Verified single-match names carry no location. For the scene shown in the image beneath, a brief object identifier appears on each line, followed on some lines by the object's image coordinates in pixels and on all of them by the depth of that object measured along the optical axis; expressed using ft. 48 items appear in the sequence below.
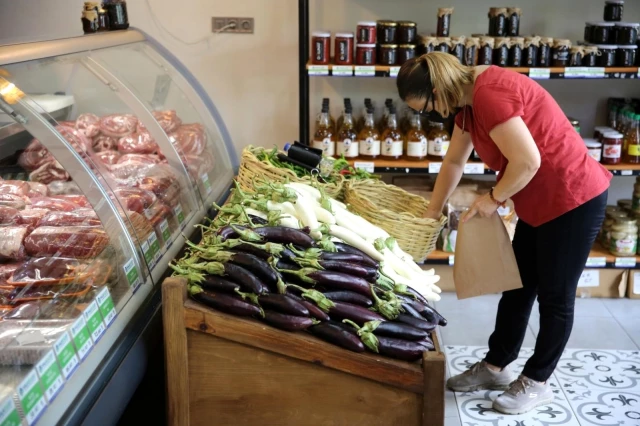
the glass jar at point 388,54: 13.50
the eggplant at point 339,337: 6.28
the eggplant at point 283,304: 6.35
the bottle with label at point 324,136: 13.92
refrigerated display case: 5.53
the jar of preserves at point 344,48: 13.51
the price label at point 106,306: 6.26
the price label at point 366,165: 13.76
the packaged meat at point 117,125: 9.74
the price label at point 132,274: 6.91
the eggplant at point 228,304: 6.35
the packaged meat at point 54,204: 7.58
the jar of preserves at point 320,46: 13.47
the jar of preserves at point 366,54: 13.47
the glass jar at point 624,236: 14.37
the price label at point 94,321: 5.97
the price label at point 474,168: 13.94
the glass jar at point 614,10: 13.62
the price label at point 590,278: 14.64
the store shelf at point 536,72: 13.35
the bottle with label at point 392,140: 14.02
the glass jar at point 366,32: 13.41
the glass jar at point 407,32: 13.53
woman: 8.41
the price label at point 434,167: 13.83
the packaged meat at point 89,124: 9.60
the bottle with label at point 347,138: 13.96
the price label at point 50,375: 5.15
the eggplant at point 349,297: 6.61
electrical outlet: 14.76
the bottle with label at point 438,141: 14.12
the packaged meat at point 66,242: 6.77
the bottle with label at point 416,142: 14.01
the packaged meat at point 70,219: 7.18
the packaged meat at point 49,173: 8.27
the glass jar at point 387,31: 13.51
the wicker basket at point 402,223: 8.68
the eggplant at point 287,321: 6.28
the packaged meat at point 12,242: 6.71
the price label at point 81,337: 5.71
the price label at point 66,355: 5.43
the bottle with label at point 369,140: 14.02
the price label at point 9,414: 4.60
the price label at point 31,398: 4.86
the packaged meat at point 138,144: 9.66
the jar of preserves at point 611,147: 14.06
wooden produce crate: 6.30
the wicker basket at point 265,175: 9.21
